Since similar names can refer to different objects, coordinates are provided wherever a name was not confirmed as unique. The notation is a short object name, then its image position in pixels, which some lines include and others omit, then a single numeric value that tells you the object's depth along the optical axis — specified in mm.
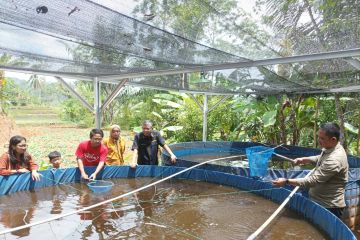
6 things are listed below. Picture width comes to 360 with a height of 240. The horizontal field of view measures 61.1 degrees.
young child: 5281
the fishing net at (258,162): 4609
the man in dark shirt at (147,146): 5332
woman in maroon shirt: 4116
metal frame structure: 3773
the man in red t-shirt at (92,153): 4680
